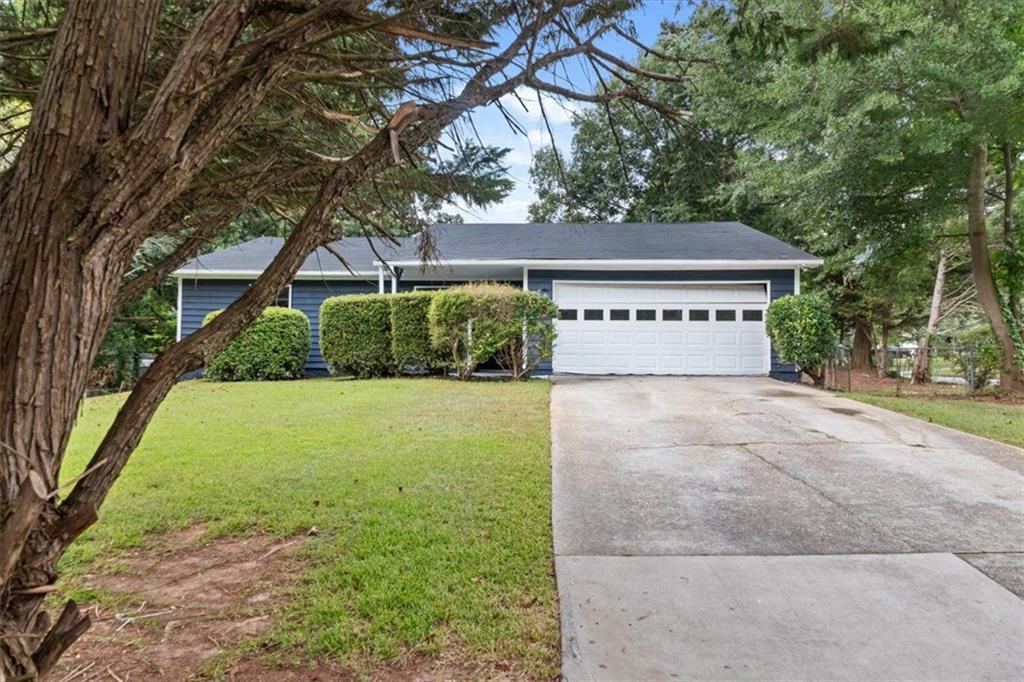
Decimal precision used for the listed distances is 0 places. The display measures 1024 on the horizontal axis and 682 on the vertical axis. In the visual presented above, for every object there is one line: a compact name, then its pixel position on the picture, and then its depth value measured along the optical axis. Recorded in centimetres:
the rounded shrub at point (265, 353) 1187
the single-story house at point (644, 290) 1254
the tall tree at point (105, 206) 132
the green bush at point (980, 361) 1020
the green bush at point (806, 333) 1051
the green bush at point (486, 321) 1068
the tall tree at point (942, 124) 785
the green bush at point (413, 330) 1144
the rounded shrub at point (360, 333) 1184
